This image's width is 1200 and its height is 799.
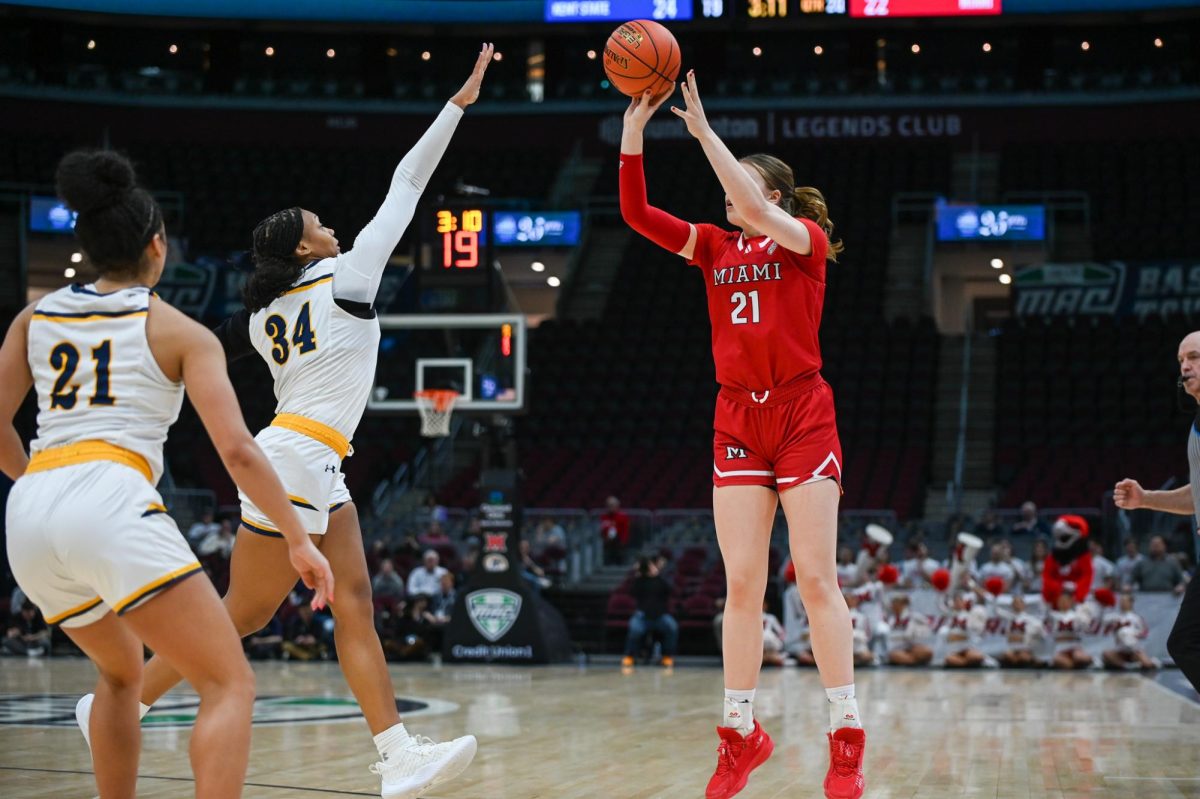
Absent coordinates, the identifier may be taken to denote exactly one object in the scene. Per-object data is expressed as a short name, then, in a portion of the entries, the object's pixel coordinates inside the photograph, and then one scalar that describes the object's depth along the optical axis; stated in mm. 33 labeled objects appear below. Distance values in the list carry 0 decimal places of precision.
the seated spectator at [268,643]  16156
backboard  14305
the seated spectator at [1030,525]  16734
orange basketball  4887
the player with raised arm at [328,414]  4500
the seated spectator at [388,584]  16516
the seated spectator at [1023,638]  14859
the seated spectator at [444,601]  16234
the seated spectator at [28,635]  15859
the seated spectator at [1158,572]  14766
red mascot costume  14633
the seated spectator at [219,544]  17047
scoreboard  23000
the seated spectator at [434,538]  17875
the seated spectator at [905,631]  15289
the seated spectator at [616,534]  18188
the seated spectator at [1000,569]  15172
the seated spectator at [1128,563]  15023
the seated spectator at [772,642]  15227
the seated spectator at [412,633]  15758
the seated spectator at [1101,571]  14859
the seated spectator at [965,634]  14961
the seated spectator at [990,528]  16625
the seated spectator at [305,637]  15875
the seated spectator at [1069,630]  14648
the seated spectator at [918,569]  15438
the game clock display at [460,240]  14438
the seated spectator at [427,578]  16453
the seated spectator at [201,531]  17531
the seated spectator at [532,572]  16453
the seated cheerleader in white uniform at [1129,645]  14398
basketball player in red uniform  4660
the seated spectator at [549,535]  18062
